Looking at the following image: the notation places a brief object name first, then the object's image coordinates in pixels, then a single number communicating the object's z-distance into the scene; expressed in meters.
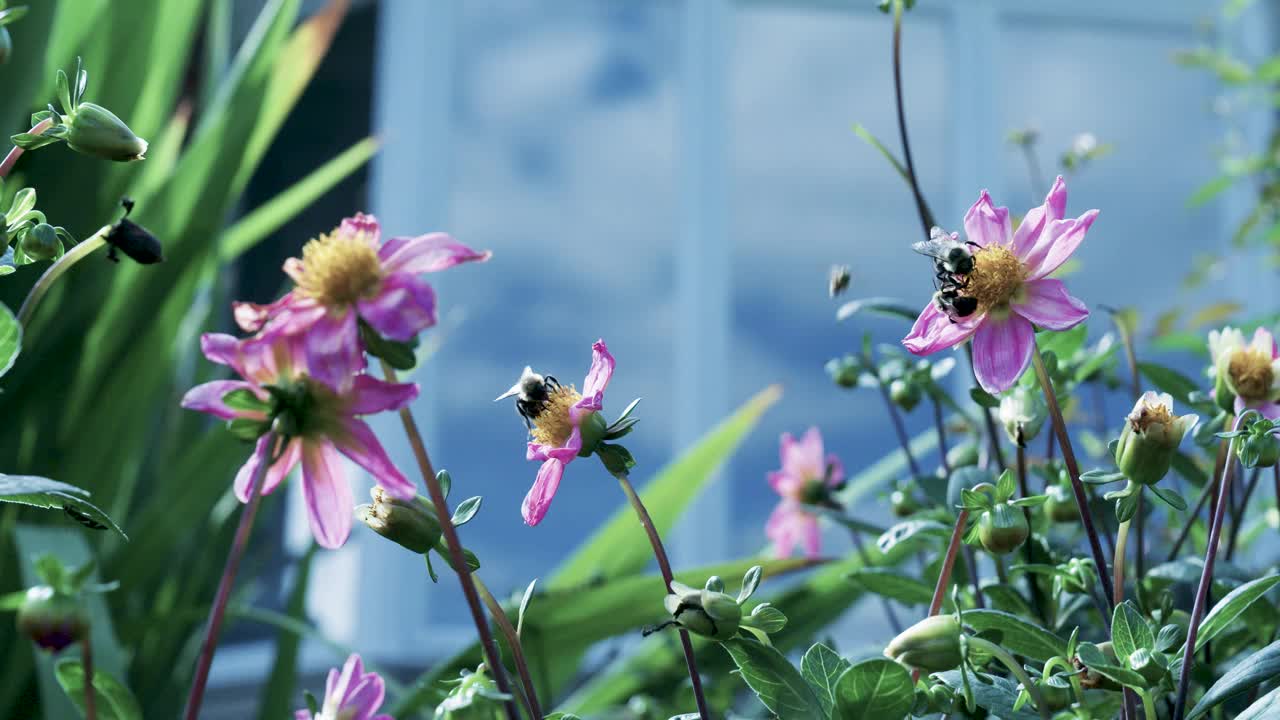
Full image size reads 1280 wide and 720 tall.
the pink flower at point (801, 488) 1.59
